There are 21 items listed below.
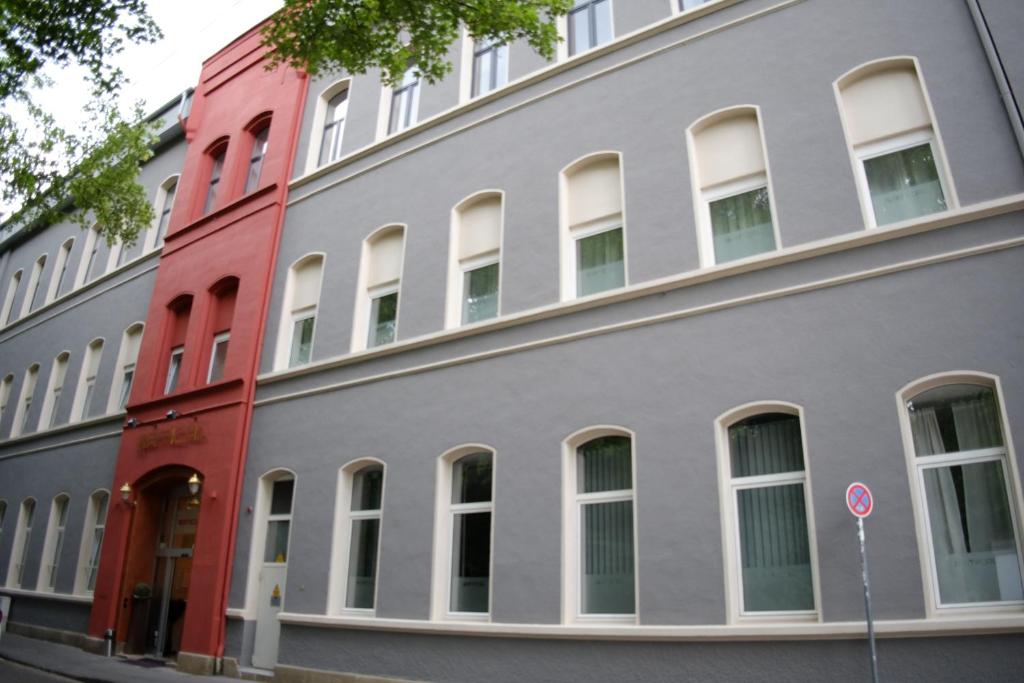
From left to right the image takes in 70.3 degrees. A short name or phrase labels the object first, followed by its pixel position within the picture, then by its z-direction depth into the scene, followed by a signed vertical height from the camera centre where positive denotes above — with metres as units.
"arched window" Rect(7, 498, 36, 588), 19.33 +1.20
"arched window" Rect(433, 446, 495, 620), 10.02 +0.88
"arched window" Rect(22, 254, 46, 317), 25.03 +10.09
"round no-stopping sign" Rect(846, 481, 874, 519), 6.54 +0.91
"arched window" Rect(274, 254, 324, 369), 14.06 +5.28
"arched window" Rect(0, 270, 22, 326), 26.43 +10.08
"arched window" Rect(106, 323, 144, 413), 18.36 +5.45
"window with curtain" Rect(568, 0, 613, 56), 11.96 +9.09
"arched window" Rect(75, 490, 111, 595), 16.84 +1.08
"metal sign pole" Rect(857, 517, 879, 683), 6.14 -0.05
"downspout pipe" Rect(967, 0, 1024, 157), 7.42 +5.39
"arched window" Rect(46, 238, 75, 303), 23.69 +10.00
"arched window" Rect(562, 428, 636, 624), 8.82 +0.87
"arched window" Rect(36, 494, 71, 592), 18.11 +1.14
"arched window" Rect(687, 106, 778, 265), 9.12 +5.13
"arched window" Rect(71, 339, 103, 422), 19.69 +5.45
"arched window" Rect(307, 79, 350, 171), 15.62 +9.89
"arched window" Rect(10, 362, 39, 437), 22.17 +5.52
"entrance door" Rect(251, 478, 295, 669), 12.24 +0.34
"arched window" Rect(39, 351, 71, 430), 20.98 +5.49
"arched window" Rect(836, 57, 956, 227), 8.07 +5.07
